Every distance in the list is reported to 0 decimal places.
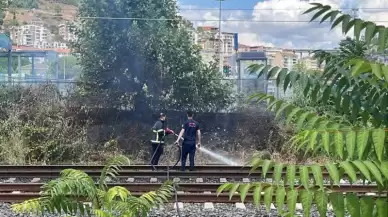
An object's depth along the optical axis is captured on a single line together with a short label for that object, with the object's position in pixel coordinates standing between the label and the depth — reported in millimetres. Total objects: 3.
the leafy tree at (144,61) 19391
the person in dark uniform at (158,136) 13234
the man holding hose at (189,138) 12789
